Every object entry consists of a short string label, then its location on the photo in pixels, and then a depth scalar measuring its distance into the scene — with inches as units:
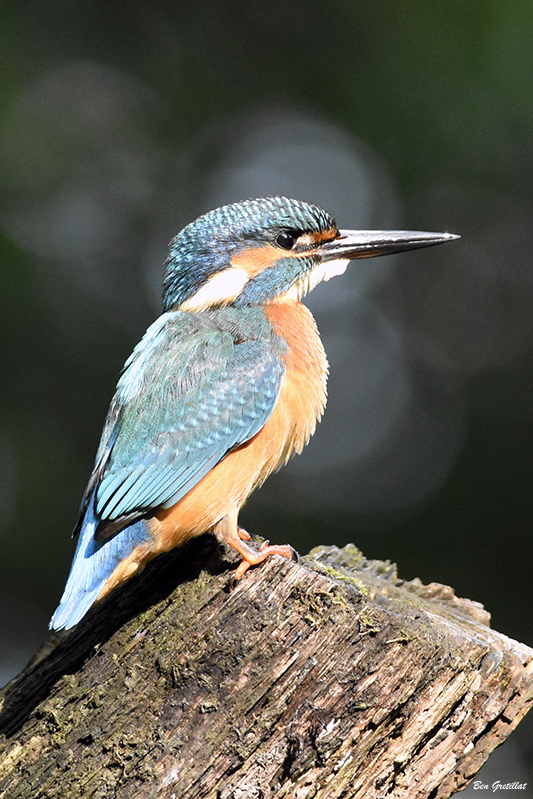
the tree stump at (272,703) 177.2
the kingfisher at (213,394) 179.2
